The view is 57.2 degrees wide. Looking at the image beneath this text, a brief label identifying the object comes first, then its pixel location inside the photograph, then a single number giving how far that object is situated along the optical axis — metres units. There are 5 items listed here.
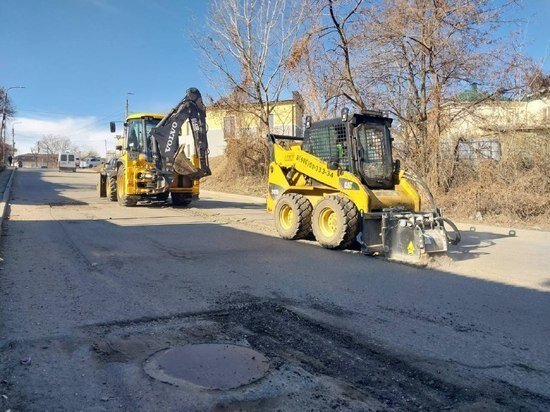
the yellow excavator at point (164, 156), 16.66
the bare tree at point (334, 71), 18.05
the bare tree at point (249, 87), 24.94
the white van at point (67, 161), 54.47
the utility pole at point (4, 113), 57.26
